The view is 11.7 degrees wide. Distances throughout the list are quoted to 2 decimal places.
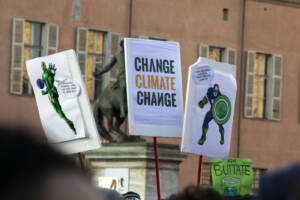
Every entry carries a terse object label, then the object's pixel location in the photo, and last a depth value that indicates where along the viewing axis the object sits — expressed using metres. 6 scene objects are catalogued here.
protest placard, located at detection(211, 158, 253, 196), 14.50
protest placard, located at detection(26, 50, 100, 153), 11.50
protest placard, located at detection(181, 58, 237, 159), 11.46
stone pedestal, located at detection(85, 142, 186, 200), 17.18
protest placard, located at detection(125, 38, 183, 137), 11.82
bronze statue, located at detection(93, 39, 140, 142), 18.14
